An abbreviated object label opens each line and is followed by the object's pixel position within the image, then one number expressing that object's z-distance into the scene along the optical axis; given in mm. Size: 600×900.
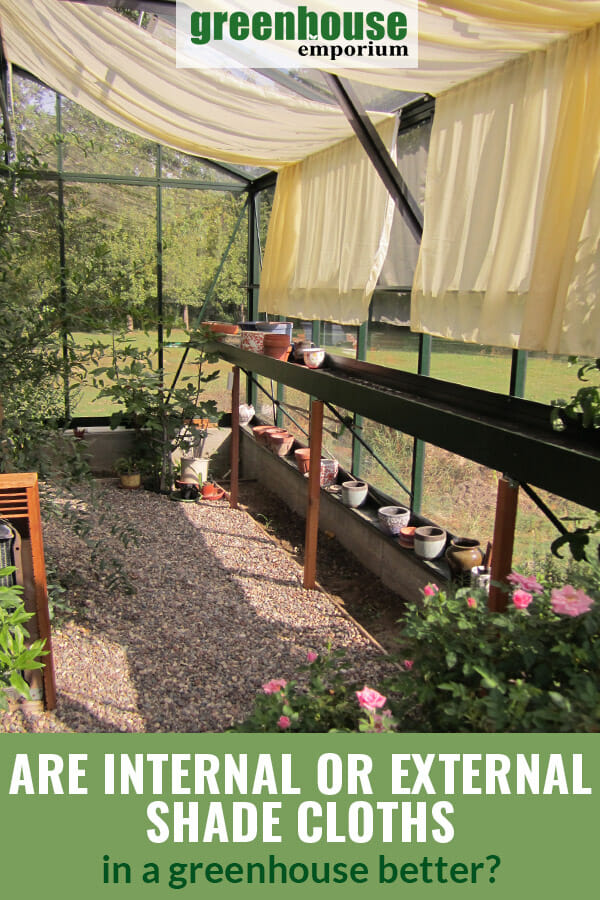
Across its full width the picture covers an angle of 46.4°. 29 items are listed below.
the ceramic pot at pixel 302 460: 5604
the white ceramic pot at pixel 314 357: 4262
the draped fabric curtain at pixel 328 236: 4160
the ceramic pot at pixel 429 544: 3865
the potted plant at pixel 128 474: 6406
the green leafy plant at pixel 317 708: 1411
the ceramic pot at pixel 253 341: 4883
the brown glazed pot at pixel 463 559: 3555
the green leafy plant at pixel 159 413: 5711
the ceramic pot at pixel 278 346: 4586
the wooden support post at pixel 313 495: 4070
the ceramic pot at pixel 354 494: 4801
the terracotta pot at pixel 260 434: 6449
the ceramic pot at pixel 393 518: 4242
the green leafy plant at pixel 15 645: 1402
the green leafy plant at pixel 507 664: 1259
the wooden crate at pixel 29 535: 2557
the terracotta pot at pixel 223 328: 5777
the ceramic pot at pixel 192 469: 6320
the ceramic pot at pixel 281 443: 6098
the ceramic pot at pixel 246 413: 7098
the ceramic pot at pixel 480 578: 3330
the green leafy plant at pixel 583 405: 1905
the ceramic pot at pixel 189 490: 6160
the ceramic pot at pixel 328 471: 5199
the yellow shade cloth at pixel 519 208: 2373
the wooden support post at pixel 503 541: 2381
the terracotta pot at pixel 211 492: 6262
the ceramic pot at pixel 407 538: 4062
